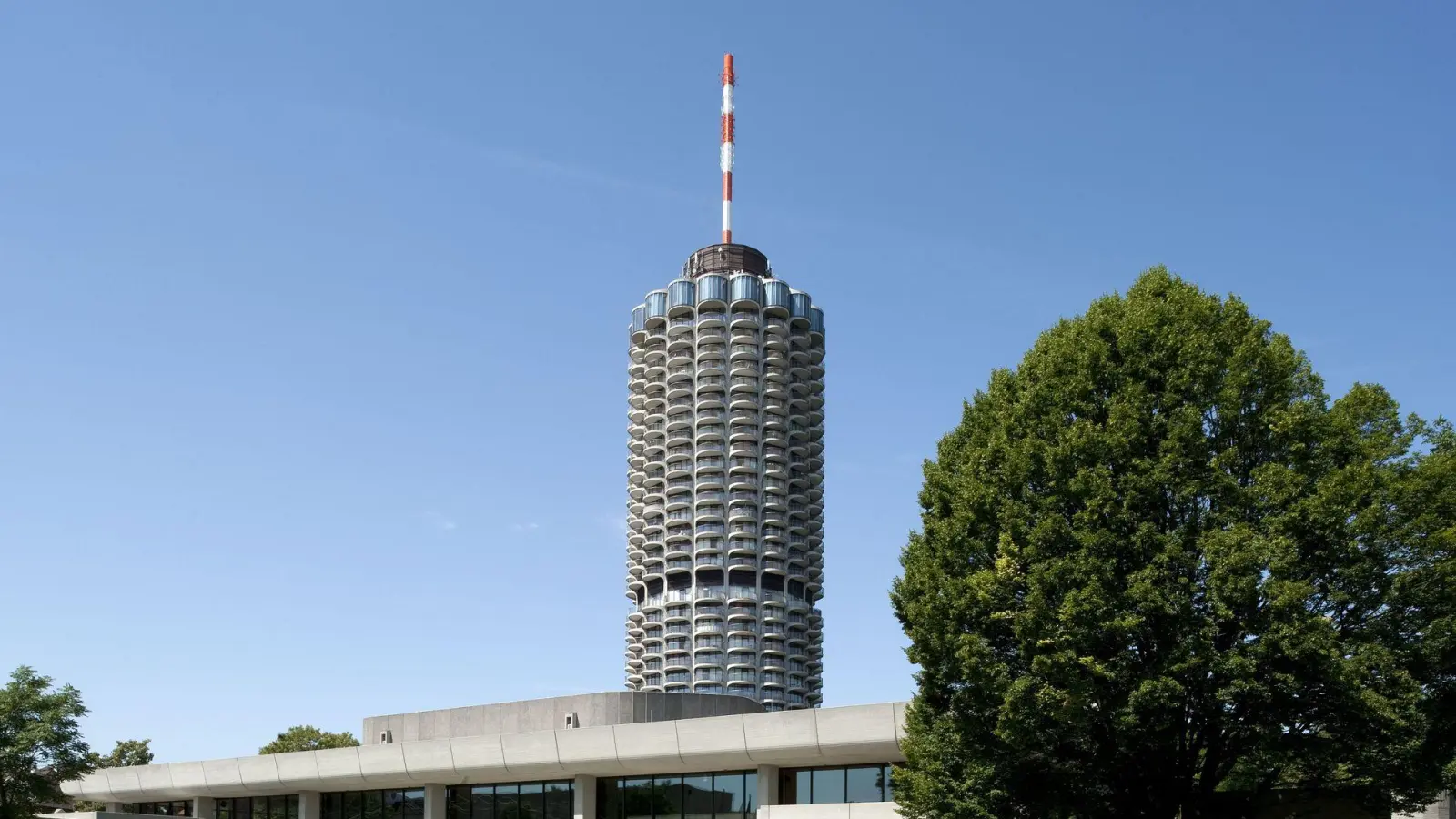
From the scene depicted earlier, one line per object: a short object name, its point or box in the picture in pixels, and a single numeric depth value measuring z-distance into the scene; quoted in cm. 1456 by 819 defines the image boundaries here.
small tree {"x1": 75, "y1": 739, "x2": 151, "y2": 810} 14588
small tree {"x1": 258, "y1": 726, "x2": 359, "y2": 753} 13612
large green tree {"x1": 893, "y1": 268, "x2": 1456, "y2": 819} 3584
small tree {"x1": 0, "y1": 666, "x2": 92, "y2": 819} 6325
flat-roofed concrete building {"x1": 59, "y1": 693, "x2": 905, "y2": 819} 5009
